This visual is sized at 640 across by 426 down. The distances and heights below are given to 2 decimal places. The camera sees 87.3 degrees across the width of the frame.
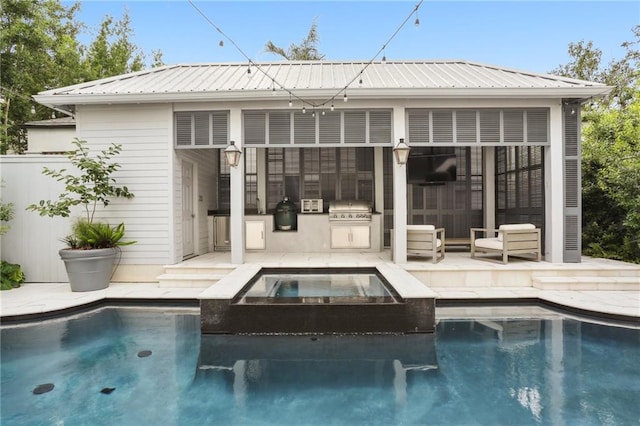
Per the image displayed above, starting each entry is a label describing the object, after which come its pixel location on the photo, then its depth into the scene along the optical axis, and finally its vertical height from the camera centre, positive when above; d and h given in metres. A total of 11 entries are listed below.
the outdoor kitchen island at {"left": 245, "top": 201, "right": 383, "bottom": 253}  7.41 -0.57
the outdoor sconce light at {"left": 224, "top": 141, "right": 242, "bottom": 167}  5.71 +0.94
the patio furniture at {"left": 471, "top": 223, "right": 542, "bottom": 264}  5.81 -0.60
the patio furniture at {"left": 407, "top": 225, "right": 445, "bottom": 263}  5.86 -0.60
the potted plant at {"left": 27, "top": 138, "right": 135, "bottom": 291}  5.33 -0.09
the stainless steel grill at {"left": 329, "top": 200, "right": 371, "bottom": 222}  7.40 -0.13
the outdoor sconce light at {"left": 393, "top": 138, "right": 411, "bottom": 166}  5.61 +0.95
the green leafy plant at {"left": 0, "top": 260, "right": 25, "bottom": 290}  5.59 -1.06
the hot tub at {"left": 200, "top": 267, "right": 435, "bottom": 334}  3.73 -1.17
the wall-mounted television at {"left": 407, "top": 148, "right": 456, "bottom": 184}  8.03 +1.00
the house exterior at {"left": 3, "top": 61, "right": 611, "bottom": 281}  5.62 +1.48
